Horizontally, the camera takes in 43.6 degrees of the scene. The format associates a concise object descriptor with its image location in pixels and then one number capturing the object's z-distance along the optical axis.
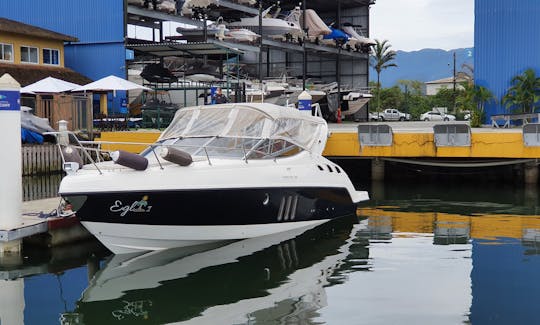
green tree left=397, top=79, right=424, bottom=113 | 81.99
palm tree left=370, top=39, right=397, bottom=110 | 72.50
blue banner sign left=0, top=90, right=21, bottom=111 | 10.77
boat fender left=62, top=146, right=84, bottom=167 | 11.34
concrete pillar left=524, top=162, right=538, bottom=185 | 20.95
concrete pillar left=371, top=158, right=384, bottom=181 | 22.44
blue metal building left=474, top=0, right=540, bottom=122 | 32.69
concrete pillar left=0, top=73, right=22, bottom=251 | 10.80
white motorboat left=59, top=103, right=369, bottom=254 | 10.34
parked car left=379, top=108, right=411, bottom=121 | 62.49
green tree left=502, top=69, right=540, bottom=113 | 31.89
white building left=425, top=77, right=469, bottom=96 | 132.65
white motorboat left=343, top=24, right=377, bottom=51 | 54.14
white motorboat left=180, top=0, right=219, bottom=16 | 36.59
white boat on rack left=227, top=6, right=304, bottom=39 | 43.91
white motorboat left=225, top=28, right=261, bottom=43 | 38.04
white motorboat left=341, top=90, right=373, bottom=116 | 48.09
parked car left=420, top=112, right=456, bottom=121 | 61.53
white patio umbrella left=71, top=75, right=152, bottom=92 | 27.56
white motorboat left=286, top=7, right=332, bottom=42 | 47.83
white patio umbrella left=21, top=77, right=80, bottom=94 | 26.47
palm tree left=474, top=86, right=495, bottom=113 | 33.09
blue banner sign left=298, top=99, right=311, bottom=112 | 19.09
